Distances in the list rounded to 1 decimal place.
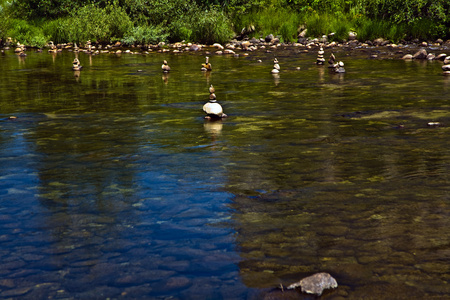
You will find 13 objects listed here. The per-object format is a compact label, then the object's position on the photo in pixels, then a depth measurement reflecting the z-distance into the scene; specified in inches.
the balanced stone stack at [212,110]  418.0
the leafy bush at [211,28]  1283.2
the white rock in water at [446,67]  673.1
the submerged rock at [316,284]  155.3
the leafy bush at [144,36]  1268.5
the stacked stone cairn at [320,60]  824.9
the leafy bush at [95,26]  1314.0
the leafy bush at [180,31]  1333.7
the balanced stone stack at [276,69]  741.9
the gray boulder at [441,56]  838.8
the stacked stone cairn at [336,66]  718.5
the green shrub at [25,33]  1315.8
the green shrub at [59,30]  1346.0
